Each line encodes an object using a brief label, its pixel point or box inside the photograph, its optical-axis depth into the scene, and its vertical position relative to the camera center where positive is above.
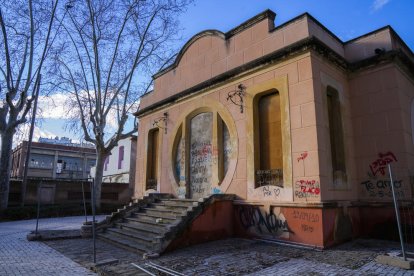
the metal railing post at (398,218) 5.81 -0.52
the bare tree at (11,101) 17.19 +5.42
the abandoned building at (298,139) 8.34 +1.61
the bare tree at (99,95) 19.20 +6.37
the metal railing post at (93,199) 6.69 -0.13
